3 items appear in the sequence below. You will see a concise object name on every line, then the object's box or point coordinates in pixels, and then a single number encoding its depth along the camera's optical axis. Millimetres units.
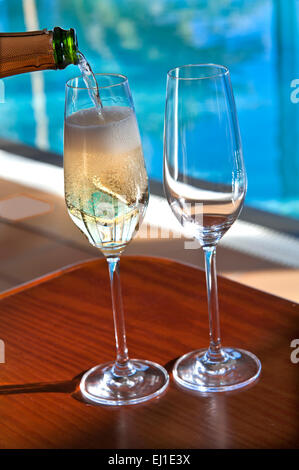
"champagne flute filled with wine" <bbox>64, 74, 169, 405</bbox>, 936
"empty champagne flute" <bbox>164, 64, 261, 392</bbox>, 916
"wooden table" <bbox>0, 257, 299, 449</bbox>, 913
